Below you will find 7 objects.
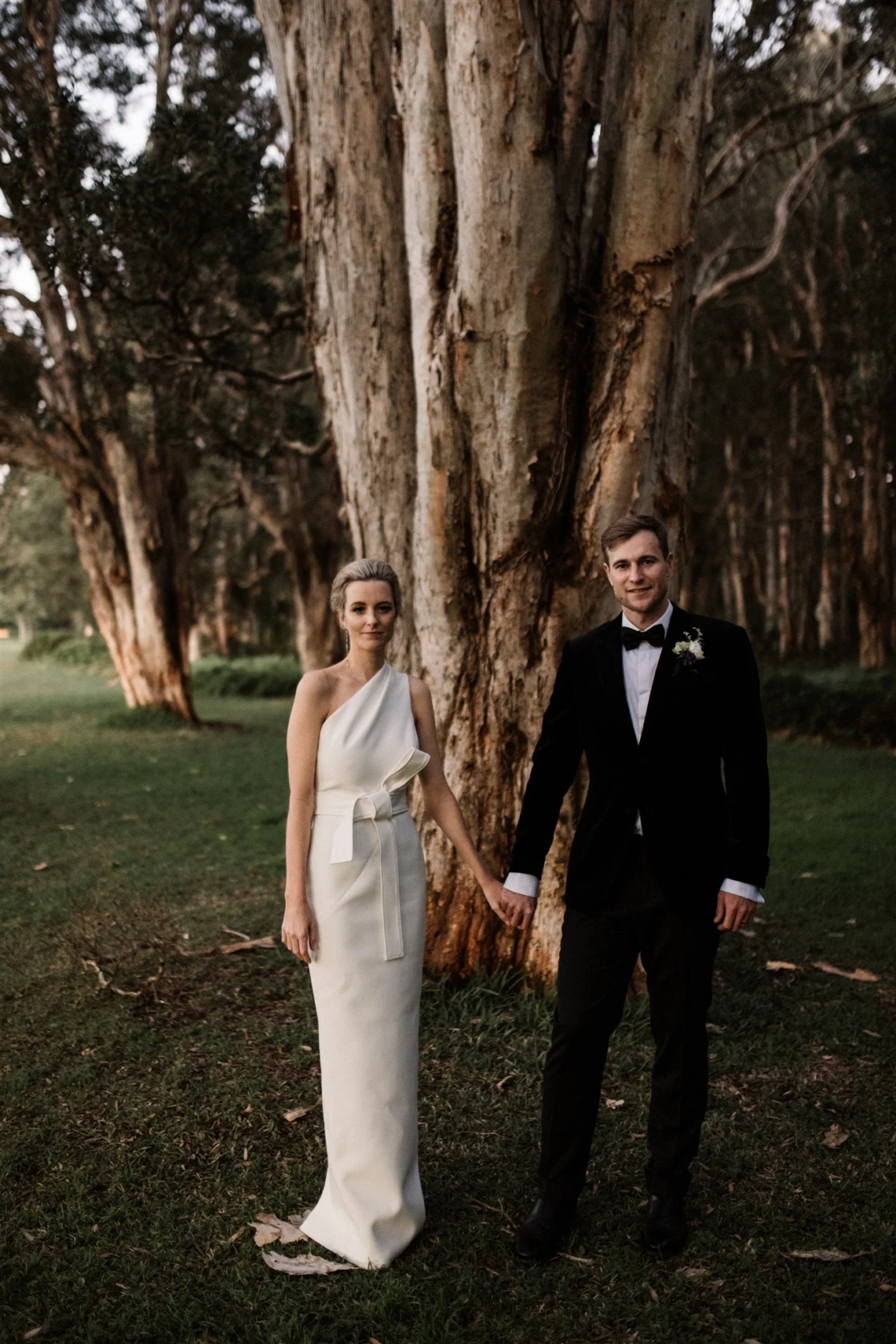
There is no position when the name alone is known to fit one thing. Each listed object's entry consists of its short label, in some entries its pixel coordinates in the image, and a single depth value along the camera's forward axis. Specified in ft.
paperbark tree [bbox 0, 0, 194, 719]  52.03
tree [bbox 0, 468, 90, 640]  132.77
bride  11.23
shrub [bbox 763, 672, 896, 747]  49.70
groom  11.18
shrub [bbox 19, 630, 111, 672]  125.59
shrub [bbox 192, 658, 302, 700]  82.28
